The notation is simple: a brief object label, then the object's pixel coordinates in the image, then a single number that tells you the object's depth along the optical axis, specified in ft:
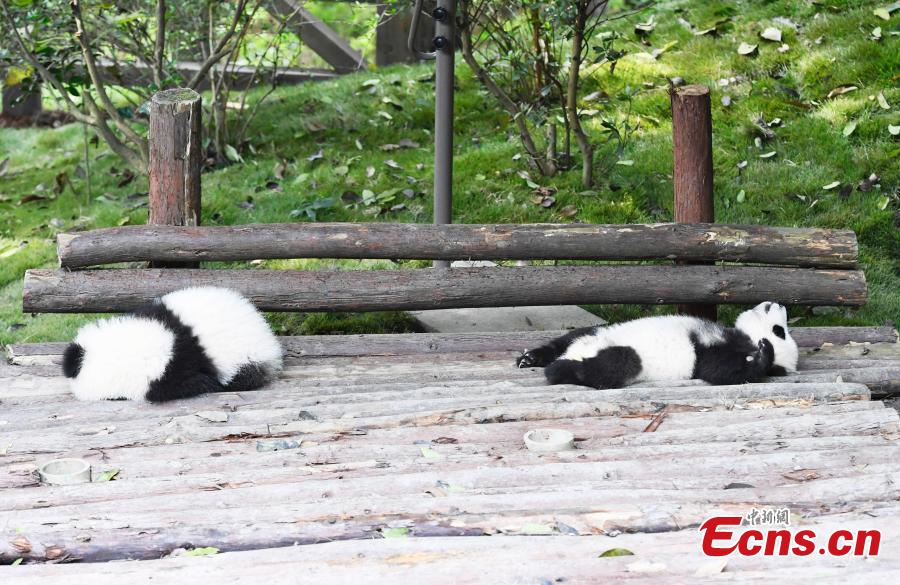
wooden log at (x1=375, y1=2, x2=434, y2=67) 29.04
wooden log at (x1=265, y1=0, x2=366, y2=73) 28.60
